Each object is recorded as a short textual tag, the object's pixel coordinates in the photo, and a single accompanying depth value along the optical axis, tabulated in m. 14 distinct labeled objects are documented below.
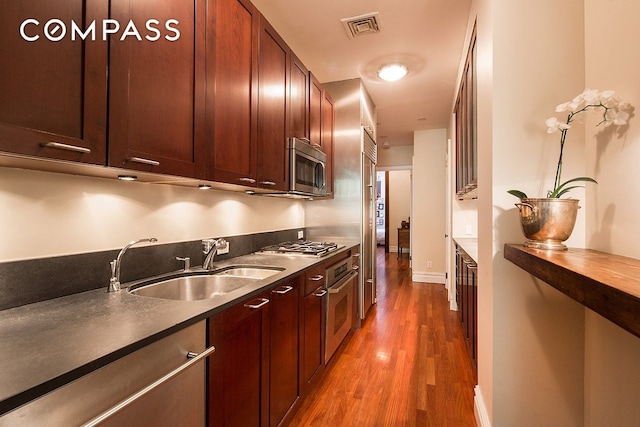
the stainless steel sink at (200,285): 1.48
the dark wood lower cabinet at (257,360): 1.08
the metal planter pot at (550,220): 1.20
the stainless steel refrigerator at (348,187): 3.24
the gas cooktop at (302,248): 2.29
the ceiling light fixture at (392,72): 2.97
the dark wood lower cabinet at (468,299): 2.05
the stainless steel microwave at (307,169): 2.24
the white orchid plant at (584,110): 1.08
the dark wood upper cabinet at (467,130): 2.15
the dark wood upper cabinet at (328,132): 2.95
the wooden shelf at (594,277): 0.60
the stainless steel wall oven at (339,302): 2.27
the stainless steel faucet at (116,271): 1.23
